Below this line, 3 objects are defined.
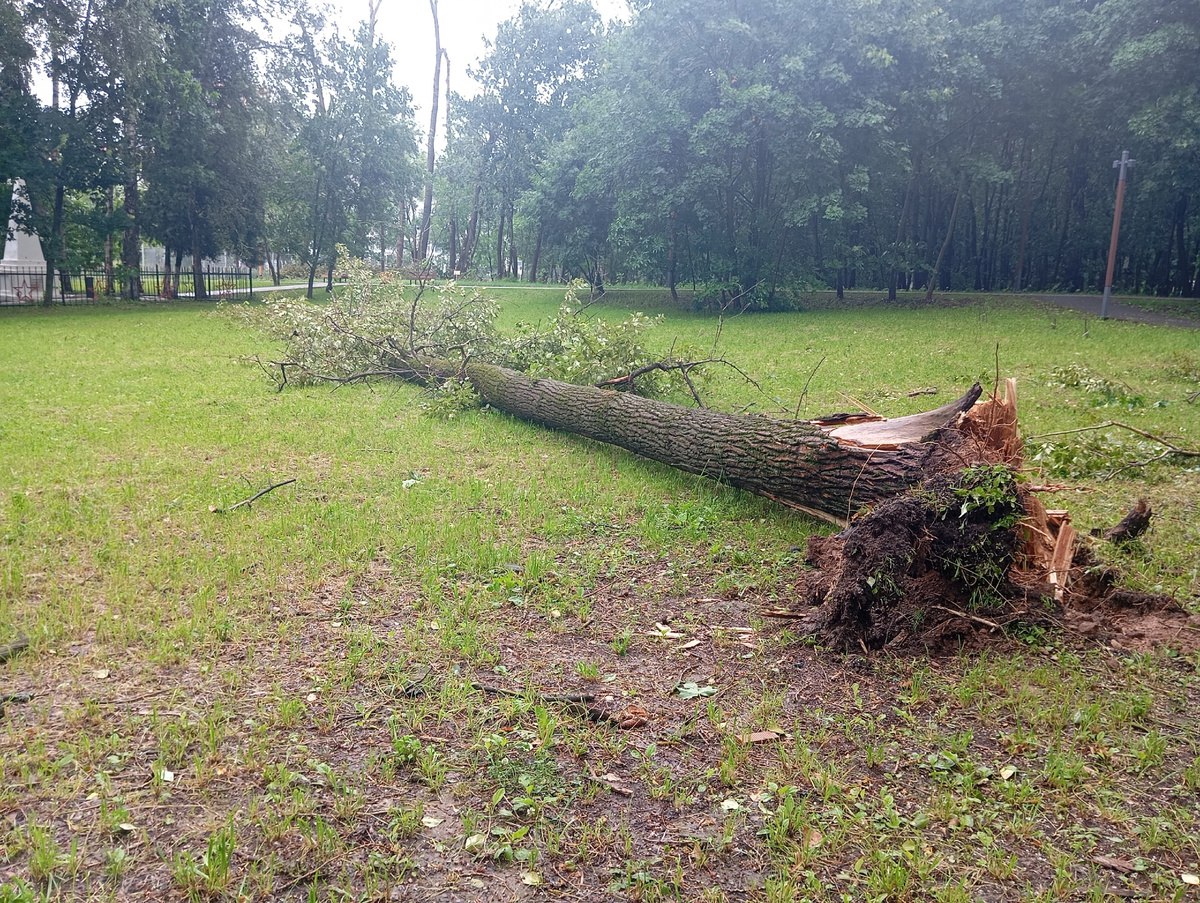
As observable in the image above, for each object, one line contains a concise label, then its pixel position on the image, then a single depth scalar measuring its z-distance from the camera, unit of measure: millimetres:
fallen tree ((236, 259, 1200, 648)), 3766
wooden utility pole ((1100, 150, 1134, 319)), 18734
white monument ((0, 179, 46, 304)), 23266
